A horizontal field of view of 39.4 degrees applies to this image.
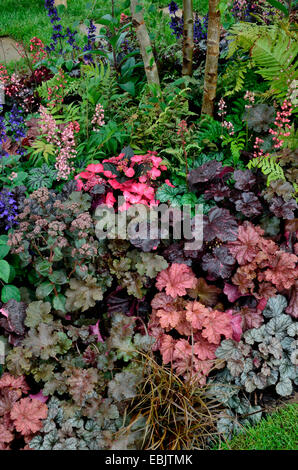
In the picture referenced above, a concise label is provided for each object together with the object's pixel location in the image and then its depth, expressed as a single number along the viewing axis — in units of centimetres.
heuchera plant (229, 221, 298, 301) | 257
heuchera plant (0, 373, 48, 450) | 213
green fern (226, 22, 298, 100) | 290
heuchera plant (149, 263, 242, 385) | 243
